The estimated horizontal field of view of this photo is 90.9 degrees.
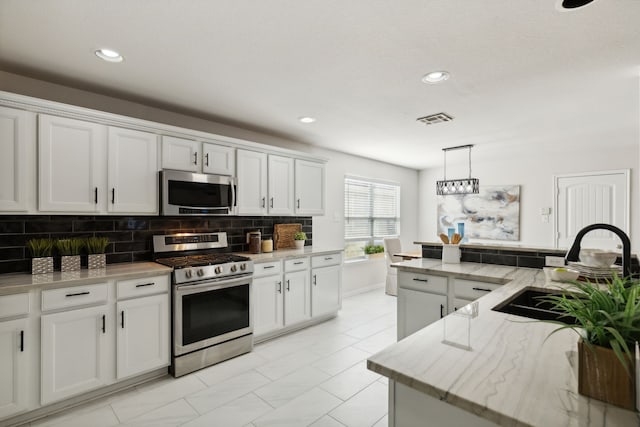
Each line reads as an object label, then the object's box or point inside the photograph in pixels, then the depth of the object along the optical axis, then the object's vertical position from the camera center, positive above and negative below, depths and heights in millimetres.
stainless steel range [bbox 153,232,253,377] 2715 -821
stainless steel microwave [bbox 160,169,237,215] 2893 +194
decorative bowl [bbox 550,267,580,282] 2102 -409
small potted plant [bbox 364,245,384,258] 5734 -683
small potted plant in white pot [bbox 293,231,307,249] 4172 -339
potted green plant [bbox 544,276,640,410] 762 -336
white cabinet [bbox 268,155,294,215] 3809 +349
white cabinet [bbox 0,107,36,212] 2166 +384
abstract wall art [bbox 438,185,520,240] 5758 +36
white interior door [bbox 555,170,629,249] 4746 +148
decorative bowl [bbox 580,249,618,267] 1906 -266
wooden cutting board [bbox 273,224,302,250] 4176 -287
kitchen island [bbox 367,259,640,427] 755 -471
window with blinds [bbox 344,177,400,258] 5469 +15
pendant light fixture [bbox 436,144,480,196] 4625 +426
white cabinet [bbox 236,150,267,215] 3510 +358
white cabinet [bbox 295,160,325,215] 4113 +344
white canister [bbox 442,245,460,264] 2900 -379
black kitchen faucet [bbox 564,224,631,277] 1589 -186
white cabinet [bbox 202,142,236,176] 3223 +571
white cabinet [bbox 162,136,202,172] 2947 +571
